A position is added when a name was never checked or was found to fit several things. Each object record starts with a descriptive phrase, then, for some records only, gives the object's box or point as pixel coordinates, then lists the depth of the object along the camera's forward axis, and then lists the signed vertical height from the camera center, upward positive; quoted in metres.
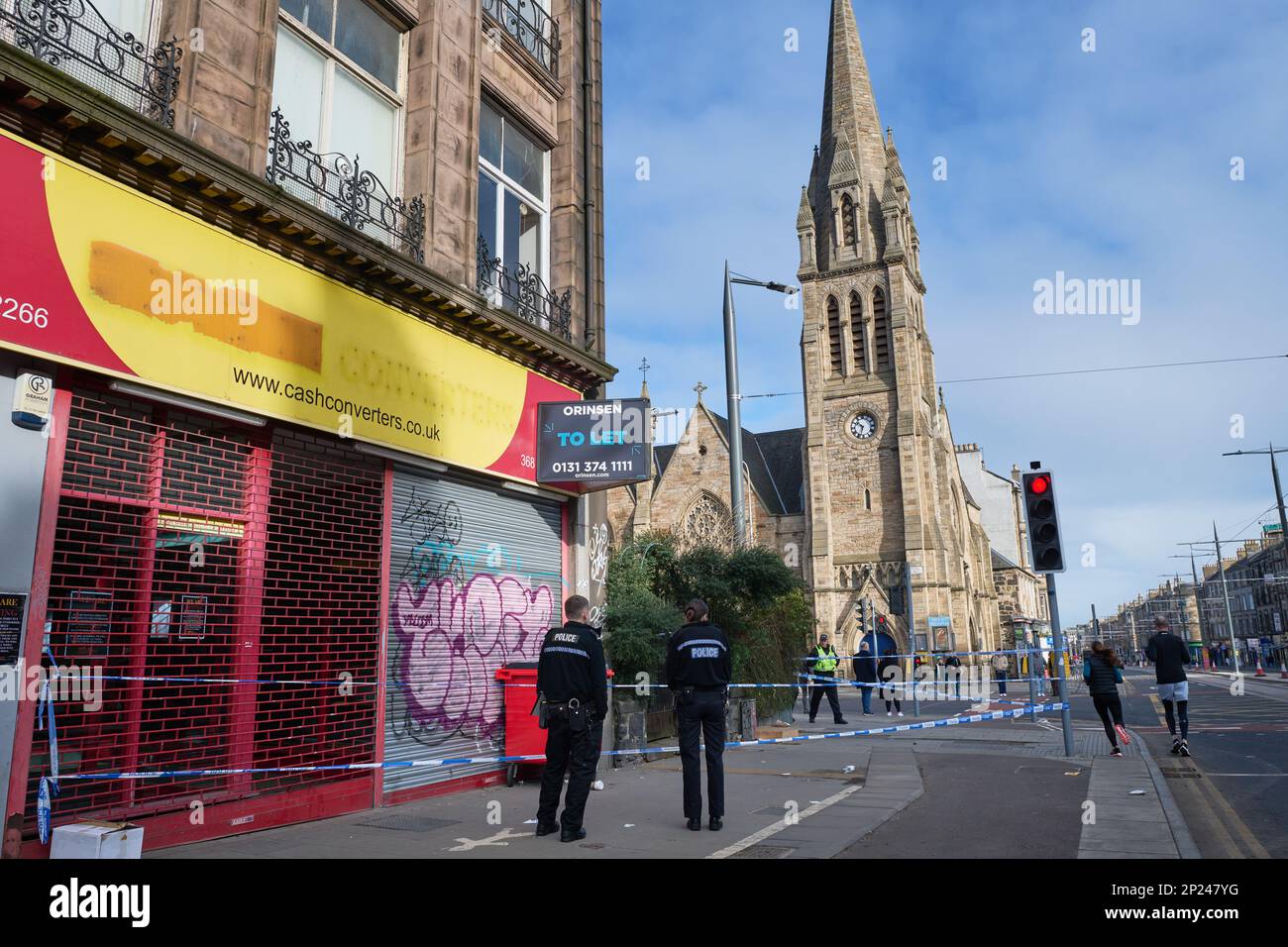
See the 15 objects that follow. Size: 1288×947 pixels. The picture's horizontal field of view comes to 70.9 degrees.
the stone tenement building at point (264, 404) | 5.95 +1.92
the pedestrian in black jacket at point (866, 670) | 20.38 -0.81
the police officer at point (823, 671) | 17.00 -0.70
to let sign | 10.62 +2.23
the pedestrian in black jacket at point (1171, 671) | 11.62 -0.54
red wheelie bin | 9.52 -0.77
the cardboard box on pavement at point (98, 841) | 4.77 -1.02
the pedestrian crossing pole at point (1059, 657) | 11.05 -0.33
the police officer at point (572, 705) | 6.72 -0.50
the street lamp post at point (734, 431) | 14.36 +3.48
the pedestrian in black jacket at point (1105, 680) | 11.65 -0.65
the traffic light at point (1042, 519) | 11.71 +1.44
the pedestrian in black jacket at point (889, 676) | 20.29 -1.10
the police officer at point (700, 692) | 6.96 -0.44
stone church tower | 44.50 +12.12
